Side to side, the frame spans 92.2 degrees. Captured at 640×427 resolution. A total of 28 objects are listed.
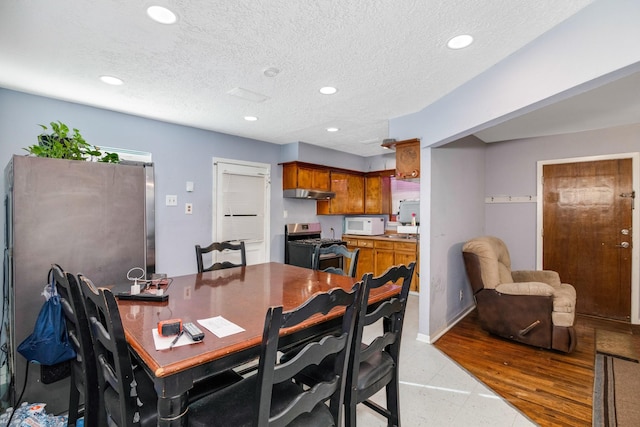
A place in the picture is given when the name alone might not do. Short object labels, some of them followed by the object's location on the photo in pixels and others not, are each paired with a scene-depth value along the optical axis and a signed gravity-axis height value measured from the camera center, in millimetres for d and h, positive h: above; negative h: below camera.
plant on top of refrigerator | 2094 +468
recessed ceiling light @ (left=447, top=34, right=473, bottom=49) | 1812 +1052
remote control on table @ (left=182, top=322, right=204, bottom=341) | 1115 -440
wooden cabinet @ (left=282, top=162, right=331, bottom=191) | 4543 +590
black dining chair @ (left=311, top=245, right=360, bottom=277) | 2433 -314
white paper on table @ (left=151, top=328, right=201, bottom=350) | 1072 -460
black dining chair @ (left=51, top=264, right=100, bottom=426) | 1380 -622
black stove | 4488 -439
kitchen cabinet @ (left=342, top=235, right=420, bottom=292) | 4711 -589
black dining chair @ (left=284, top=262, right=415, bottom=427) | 1436 -777
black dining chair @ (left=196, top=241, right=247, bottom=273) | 2571 -312
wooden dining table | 979 -462
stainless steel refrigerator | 1920 -127
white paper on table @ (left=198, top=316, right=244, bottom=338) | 1198 -460
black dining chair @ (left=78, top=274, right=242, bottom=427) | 1078 -645
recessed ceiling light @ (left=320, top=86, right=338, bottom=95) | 2559 +1054
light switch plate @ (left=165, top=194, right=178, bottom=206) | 3508 +156
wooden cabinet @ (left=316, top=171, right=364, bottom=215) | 5199 +333
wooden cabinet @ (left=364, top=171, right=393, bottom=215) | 5645 +370
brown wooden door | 3576 -176
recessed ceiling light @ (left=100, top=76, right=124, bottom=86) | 2330 +1031
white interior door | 3980 +129
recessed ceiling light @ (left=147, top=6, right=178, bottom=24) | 1542 +1027
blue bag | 1769 -735
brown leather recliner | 2814 -829
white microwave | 5340 -192
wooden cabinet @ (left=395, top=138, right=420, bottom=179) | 3191 +604
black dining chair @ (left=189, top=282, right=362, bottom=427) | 1016 -684
